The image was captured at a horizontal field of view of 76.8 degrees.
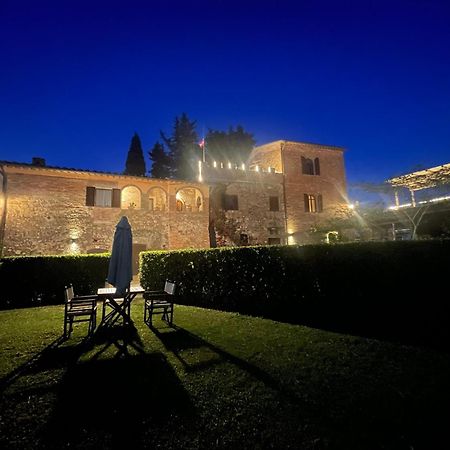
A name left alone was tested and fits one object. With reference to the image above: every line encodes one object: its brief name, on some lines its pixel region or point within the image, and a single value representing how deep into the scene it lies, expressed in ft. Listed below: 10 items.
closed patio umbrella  19.94
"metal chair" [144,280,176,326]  21.91
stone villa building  46.75
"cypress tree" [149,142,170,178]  114.32
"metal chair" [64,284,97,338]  18.69
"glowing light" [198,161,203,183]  64.19
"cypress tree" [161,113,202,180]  109.66
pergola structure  56.15
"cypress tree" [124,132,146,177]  104.68
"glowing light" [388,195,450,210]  53.06
